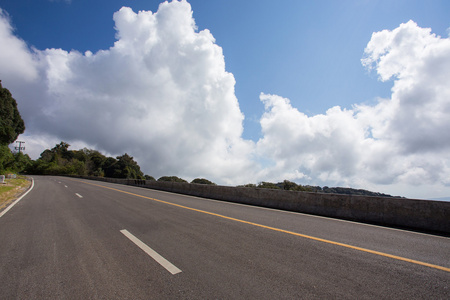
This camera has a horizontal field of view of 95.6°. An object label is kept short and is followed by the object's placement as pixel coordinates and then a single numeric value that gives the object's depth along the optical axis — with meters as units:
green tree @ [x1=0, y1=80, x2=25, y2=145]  33.78
